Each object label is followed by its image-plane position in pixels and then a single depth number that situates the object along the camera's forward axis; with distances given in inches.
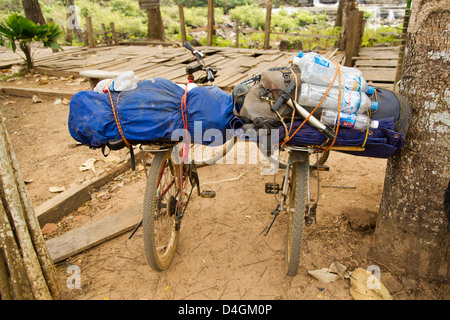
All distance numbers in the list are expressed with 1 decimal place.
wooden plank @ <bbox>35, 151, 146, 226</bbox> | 126.1
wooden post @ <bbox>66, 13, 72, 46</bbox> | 561.5
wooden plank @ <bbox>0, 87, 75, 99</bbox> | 261.7
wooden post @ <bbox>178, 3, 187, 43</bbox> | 389.4
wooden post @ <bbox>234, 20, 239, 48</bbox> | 415.2
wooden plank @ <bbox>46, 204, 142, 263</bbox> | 110.0
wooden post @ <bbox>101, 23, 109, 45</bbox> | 472.1
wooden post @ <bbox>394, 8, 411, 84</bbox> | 163.4
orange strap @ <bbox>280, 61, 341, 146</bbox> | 80.4
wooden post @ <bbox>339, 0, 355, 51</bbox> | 309.7
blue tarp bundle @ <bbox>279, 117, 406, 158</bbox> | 79.7
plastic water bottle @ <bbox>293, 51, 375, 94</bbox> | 81.1
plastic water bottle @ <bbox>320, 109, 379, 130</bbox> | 79.3
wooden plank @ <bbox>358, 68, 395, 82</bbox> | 236.8
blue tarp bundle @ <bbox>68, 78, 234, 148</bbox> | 86.4
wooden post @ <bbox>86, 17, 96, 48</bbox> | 409.3
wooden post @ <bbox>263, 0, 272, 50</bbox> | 356.9
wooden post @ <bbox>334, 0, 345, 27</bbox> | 546.3
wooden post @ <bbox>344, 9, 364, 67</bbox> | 259.9
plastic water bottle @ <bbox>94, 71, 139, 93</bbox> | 90.9
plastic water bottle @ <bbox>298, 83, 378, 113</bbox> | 79.8
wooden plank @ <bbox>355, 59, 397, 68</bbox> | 282.6
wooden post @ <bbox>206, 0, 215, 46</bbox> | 388.1
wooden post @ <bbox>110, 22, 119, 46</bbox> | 453.7
